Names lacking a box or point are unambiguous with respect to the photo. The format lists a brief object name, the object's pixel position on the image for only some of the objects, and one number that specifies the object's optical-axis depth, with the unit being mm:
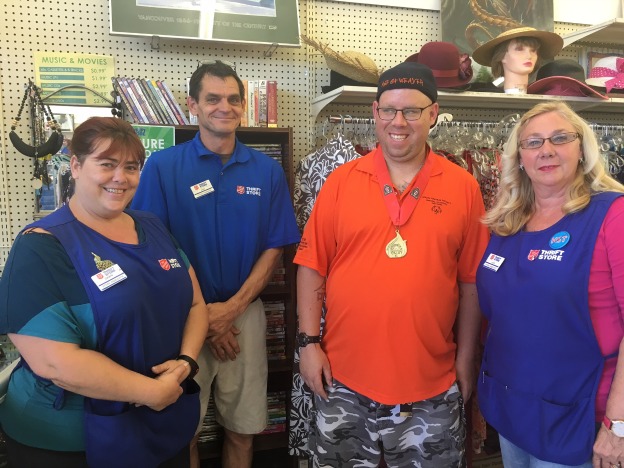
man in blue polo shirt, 2051
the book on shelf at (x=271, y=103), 2693
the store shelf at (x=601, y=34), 3029
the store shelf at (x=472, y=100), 2633
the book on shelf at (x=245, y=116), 2662
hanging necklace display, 2410
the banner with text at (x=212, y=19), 2562
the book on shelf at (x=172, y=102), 2547
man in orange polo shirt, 1696
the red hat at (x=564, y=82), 2844
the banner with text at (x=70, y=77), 2570
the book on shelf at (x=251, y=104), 2674
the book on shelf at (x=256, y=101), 2682
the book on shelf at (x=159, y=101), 2527
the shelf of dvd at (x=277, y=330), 2602
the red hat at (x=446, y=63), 2607
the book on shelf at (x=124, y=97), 2486
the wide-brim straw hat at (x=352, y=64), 2627
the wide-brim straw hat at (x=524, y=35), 2740
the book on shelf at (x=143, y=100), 2506
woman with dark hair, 1250
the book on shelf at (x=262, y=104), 2688
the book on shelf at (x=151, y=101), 2520
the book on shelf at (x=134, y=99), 2492
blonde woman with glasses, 1396
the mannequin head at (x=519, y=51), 2775
